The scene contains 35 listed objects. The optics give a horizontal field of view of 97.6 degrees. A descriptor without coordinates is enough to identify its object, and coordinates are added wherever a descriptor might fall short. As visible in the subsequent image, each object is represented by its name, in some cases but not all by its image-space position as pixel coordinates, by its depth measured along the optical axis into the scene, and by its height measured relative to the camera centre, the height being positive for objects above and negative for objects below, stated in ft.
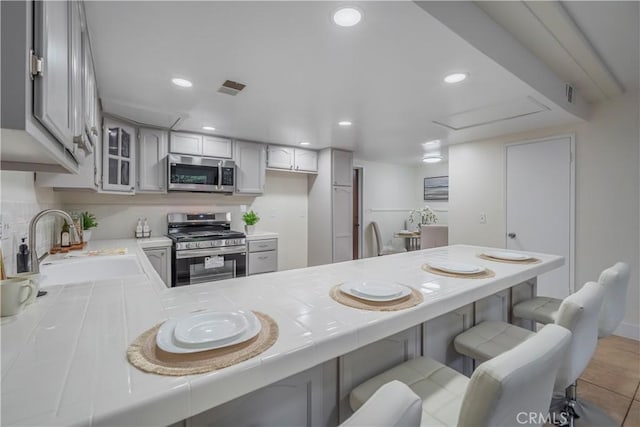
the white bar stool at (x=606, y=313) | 5.23 -2.07
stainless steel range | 10.19 -1.41
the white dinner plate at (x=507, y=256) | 6.47 -1.02
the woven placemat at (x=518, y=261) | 6.27 -1.09
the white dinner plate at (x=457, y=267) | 5.08 -1.03
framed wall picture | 20.07 +1.86
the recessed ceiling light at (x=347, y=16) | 4.30 +3.12
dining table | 18.61 -1.77
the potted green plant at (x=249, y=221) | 13.25 -0.40
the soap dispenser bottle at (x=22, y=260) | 4.38 -0.76
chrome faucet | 3.86 -0.42
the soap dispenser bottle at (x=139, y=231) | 11.08 -0.74
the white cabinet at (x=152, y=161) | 10.44 +1.97
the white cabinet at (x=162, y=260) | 9.85 -1.71
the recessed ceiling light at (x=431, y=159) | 17.67 +3.53
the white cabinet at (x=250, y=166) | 12.59 +2.14
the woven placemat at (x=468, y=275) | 4.92 -1.11
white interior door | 10.22 +0.41
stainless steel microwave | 10.88 +1.59
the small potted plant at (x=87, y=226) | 9.32 -0.46
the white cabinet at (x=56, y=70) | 2.13 +1.32
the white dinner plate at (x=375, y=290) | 3.62 -1.06
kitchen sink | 5.62 -1.22
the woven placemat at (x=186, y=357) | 2.04 -1.14
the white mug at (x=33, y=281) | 3.11 -0.78
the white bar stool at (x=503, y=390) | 2.13 -1.47
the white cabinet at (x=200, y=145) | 11.13 +2.81
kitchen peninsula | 1.73 -1.13
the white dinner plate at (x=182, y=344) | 2.23 -1.08
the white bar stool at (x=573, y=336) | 3.77 -2.16
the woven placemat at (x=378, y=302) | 3.40 -1.14
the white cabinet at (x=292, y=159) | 13.57 +2.74
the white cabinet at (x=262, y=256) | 12.09 -1.92
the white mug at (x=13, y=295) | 2.83 -0.86
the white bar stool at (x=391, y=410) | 1.69 -1.23
